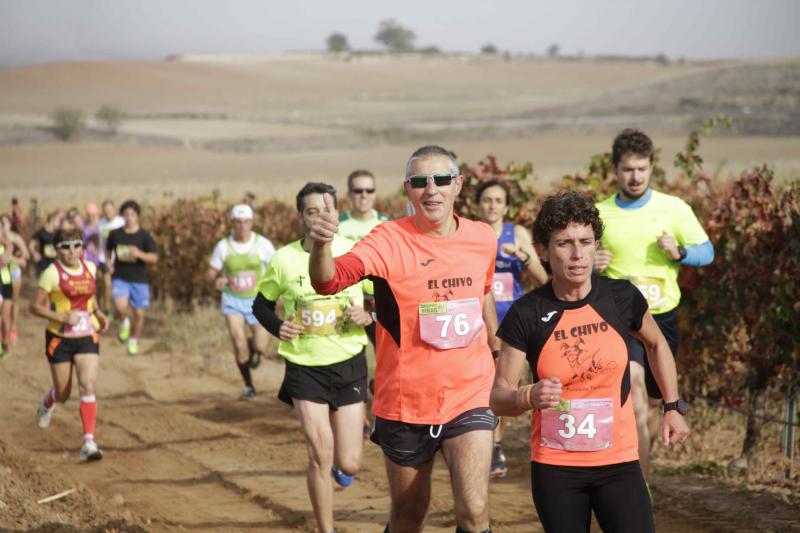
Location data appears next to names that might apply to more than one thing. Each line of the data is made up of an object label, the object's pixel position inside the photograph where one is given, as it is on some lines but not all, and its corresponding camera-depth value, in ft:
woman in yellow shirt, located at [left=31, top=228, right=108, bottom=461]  63.62
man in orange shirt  35.73
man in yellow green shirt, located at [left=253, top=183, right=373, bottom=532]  46.01
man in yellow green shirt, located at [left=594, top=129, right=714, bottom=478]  48.37
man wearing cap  80.94
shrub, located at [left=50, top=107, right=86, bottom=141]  479.82
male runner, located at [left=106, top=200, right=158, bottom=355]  105.29
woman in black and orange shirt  30.73
